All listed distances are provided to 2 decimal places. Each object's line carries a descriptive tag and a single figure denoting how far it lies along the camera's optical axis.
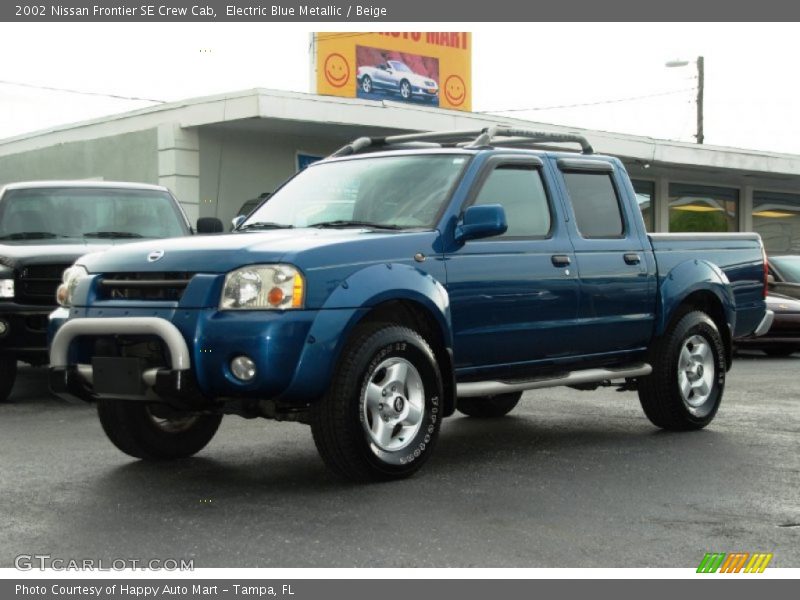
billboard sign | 27.94
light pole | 44.34
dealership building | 20.28
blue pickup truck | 6.29
